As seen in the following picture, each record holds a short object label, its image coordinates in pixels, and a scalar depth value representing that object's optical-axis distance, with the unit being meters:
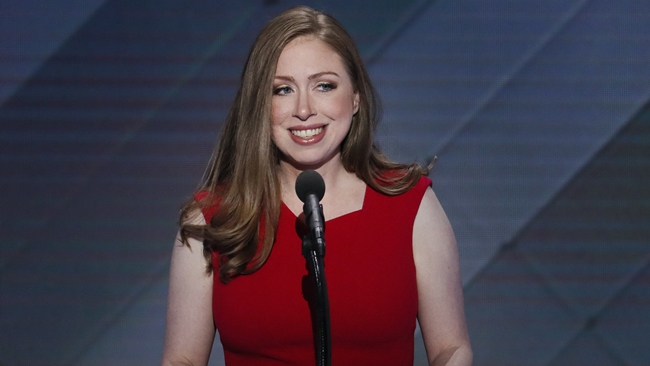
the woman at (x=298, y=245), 8.81
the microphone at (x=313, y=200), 8.49
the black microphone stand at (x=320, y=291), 8.47
